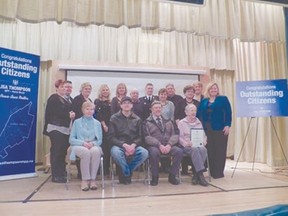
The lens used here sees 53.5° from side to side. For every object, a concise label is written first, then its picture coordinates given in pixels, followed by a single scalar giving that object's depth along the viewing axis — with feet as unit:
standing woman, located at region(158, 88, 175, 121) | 13.46
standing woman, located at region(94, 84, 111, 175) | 13.61
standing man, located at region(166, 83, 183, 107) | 14.37
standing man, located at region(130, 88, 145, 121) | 14.19
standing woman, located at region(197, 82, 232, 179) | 13.38
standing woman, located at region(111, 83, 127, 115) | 13.65
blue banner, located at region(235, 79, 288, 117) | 14.01
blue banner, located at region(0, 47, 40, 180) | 12.51
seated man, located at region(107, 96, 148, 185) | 11.31
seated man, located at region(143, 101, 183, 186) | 11.68
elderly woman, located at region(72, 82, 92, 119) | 13.04
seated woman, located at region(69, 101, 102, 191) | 10.75
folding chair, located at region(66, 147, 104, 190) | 11.21
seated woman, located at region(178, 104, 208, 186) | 11.77
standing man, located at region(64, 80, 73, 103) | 12.72
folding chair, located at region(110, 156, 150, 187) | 11.56
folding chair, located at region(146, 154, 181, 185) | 11.86
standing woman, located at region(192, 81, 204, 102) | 14.94
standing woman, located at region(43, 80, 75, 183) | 12.19
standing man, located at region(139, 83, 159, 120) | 14.60
